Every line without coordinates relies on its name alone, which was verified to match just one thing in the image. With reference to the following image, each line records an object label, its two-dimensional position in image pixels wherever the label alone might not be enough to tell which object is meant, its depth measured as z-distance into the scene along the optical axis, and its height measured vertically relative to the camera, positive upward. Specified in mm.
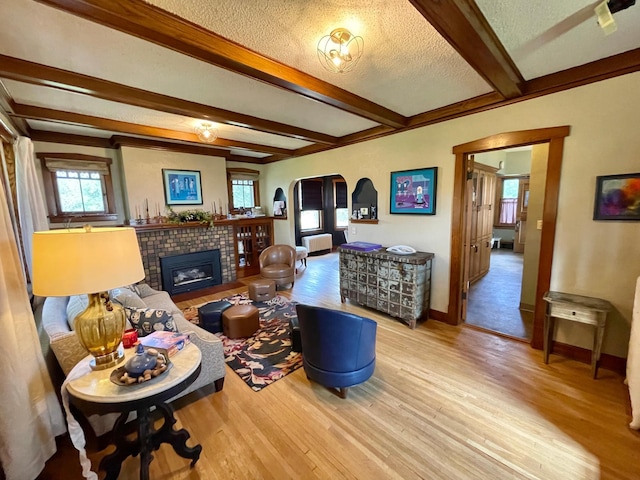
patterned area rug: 2512 -1576
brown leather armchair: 4836 -1044
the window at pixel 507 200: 7848 +169
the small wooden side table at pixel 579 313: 2248 -976
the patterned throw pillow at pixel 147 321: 2064 -855
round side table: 1301 -950
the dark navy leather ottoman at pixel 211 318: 3238 -1315
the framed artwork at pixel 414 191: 3467 +238
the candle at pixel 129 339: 1767 -856
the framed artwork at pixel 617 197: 2203 +52
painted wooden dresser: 3307 -997
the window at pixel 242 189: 6066 +567
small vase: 1383 -815
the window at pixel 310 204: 8062 +195
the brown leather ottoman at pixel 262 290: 4309 -1320
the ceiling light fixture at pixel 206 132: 3600 +1132
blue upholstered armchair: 2018 -1108
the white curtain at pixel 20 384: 1435 -1000
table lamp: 1261 -283
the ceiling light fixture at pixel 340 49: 1703 +1146
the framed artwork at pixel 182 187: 4836 +506
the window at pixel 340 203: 8524 +218
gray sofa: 1771 -951
